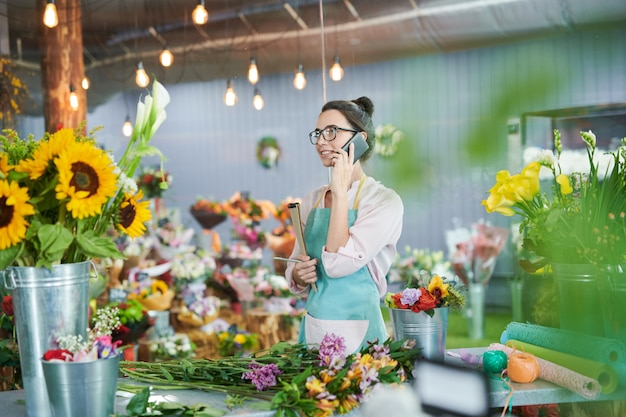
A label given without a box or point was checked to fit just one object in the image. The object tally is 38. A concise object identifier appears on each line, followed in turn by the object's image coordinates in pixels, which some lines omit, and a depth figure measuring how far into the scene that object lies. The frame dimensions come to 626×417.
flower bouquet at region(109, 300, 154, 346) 4.79
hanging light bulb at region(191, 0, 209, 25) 5.99
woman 2.49
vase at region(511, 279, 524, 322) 6.04
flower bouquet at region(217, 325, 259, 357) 5.50
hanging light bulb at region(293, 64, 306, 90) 6.66
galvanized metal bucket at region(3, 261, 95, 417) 1.68
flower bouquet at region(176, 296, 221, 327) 5.50
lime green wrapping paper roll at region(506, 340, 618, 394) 1.78
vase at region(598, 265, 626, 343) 1.87
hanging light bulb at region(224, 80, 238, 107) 6.71
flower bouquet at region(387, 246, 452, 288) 6.36
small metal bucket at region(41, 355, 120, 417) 1.59
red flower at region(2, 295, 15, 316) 2.62
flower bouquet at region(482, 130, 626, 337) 1.92
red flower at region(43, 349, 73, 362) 1.62
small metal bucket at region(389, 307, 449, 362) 2.03
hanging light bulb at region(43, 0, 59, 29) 5.24
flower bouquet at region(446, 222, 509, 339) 6.17
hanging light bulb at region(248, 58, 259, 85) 6.62
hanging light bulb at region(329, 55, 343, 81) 6.45
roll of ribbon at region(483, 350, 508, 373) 2.01
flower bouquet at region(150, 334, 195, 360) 5.22
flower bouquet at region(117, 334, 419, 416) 1.68
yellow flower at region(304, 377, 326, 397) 1.68
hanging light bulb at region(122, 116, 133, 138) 6.44
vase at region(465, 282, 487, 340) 6.16
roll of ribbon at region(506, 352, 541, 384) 1.93
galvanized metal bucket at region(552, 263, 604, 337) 1.92
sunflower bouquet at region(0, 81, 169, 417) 1.63
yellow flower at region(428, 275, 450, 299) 2.08
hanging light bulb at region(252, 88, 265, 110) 6.71
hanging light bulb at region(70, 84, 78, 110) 5.89
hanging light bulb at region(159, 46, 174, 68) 6.52
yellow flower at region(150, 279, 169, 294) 5.36
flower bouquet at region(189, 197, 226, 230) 6.28
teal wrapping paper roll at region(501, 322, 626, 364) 1.79
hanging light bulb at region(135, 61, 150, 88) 6.46
